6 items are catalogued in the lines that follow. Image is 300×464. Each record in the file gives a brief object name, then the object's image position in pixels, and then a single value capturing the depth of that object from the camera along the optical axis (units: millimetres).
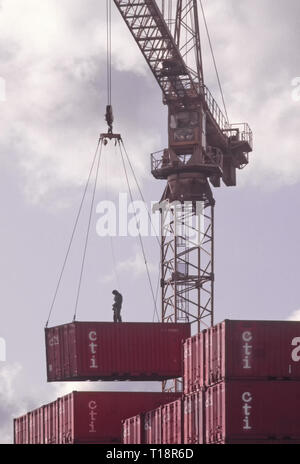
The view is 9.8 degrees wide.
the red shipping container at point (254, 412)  78312
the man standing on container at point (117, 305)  102250
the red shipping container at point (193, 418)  81038
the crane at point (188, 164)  120188
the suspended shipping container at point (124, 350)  98750
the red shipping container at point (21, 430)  106250
